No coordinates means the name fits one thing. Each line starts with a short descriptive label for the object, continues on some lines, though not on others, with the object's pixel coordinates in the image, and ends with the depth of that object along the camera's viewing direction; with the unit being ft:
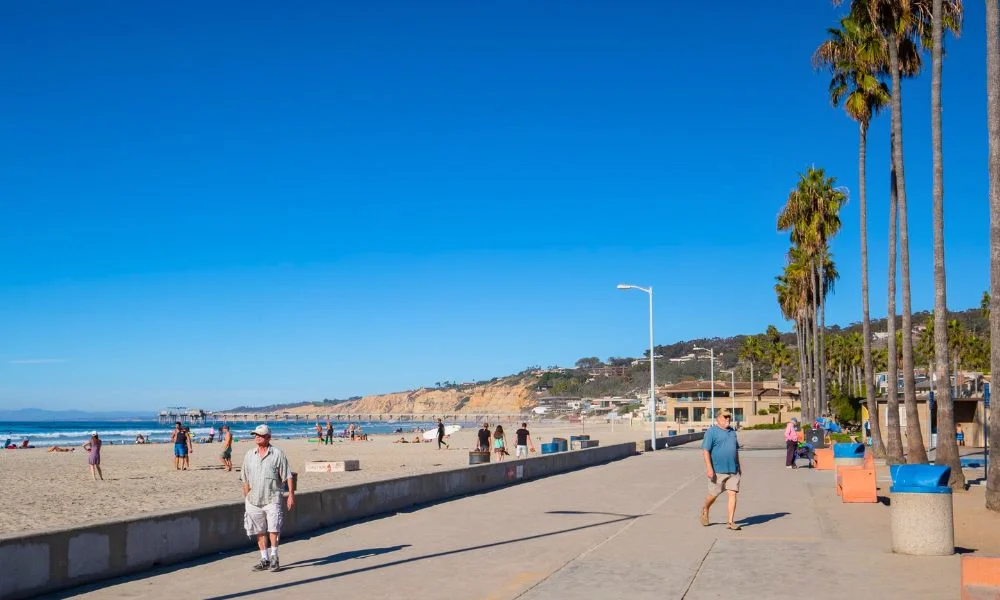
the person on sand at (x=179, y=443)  120.47
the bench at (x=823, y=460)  95.45
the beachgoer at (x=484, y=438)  114.67
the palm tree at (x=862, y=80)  90.94
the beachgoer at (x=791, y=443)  99.19
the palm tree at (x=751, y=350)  399.54
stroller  100.48
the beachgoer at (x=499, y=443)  127.54
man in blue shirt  46.55
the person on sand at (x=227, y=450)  112.06
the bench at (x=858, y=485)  58.70
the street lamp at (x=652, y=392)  142.72
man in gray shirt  33.68
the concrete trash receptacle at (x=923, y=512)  36.70
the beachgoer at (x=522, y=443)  116.57
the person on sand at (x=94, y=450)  108.58
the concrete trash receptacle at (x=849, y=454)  68.75
